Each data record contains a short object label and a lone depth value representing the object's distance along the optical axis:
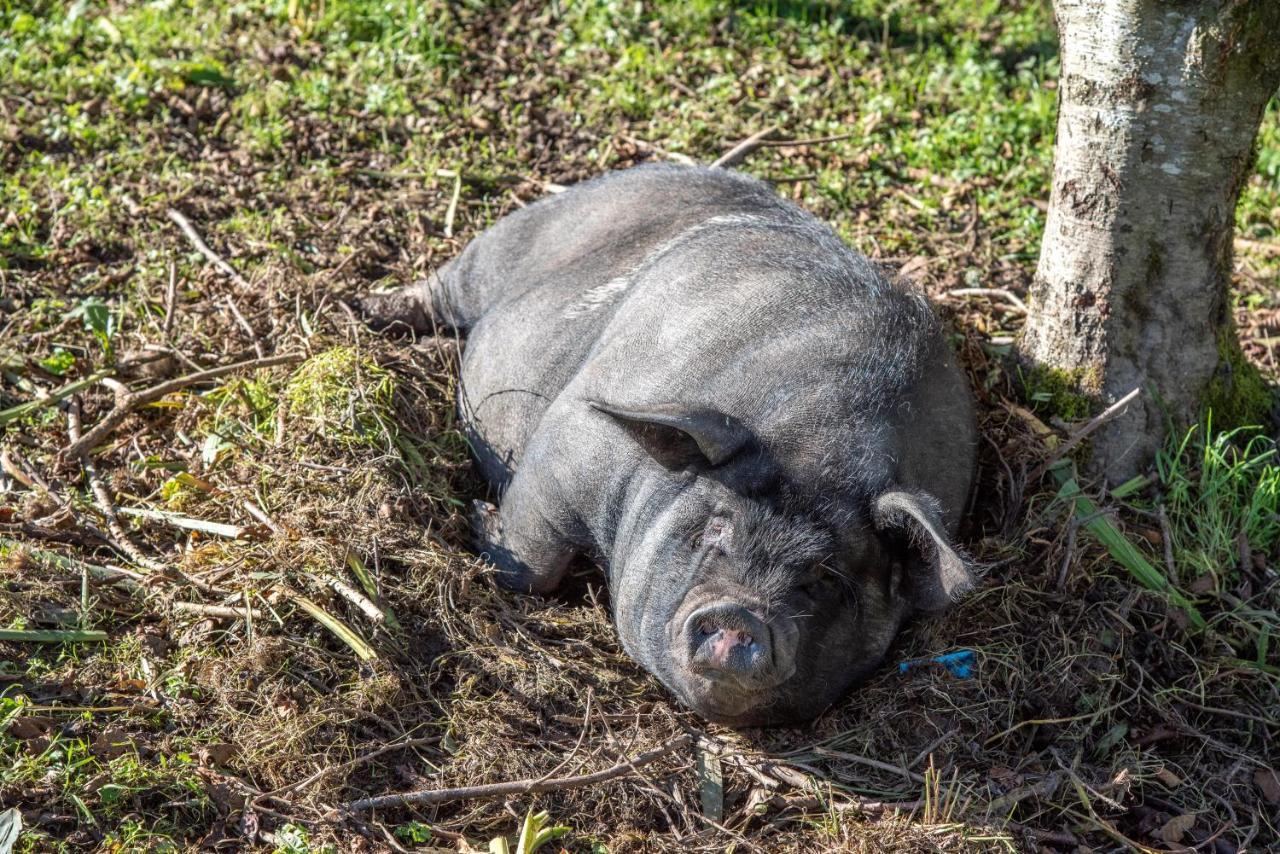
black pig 3.98
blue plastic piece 4.40
